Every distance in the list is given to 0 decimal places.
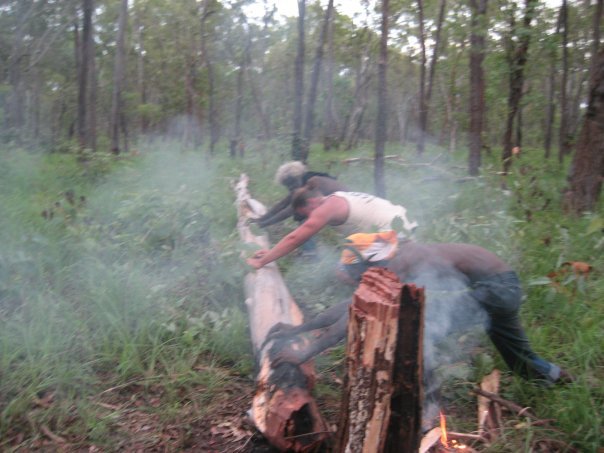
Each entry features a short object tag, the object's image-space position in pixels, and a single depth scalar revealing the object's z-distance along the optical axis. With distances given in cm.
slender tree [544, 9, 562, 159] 1368
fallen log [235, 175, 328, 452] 251
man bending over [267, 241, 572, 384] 304
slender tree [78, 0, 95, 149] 1043
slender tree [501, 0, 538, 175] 782
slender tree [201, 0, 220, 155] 1600
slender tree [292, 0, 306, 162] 1087
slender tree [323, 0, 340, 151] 1650
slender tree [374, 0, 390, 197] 671
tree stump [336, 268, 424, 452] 207
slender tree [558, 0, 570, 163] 1043
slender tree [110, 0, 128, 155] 1302
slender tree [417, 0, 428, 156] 1264
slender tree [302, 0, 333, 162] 1112
